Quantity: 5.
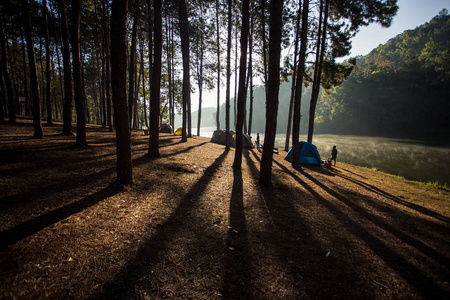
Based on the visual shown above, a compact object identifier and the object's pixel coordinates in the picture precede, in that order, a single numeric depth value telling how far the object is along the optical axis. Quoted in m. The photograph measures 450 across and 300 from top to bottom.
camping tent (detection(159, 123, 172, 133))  25.79
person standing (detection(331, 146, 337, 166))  14.84
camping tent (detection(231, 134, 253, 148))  18.72
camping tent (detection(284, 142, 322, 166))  13.26
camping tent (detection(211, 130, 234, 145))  19.86
